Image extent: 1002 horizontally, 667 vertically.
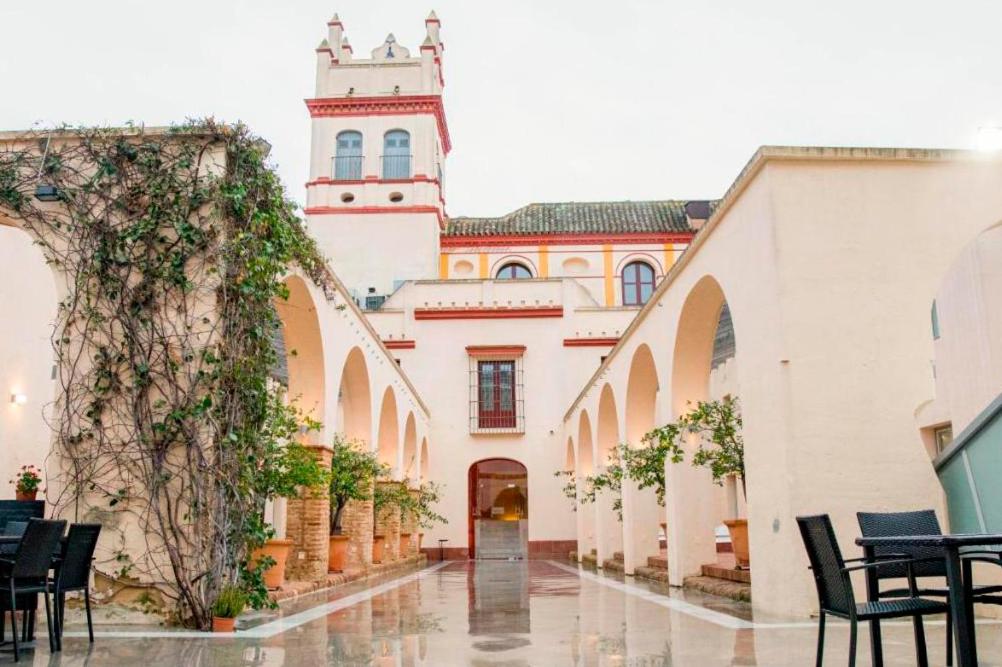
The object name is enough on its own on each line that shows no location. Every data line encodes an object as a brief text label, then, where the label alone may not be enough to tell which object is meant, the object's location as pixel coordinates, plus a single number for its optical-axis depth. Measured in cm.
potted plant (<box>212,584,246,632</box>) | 657
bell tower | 2655
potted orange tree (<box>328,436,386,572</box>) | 1213
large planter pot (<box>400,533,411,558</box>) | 1928
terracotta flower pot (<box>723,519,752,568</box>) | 971
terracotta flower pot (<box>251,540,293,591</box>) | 927
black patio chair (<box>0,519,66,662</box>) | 500
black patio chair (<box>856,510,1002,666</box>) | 478
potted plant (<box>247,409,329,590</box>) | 777
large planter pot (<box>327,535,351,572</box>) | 1270
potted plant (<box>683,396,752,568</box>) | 951
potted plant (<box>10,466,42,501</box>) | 1109
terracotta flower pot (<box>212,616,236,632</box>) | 657
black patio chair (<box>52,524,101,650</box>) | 544
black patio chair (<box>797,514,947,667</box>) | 377
